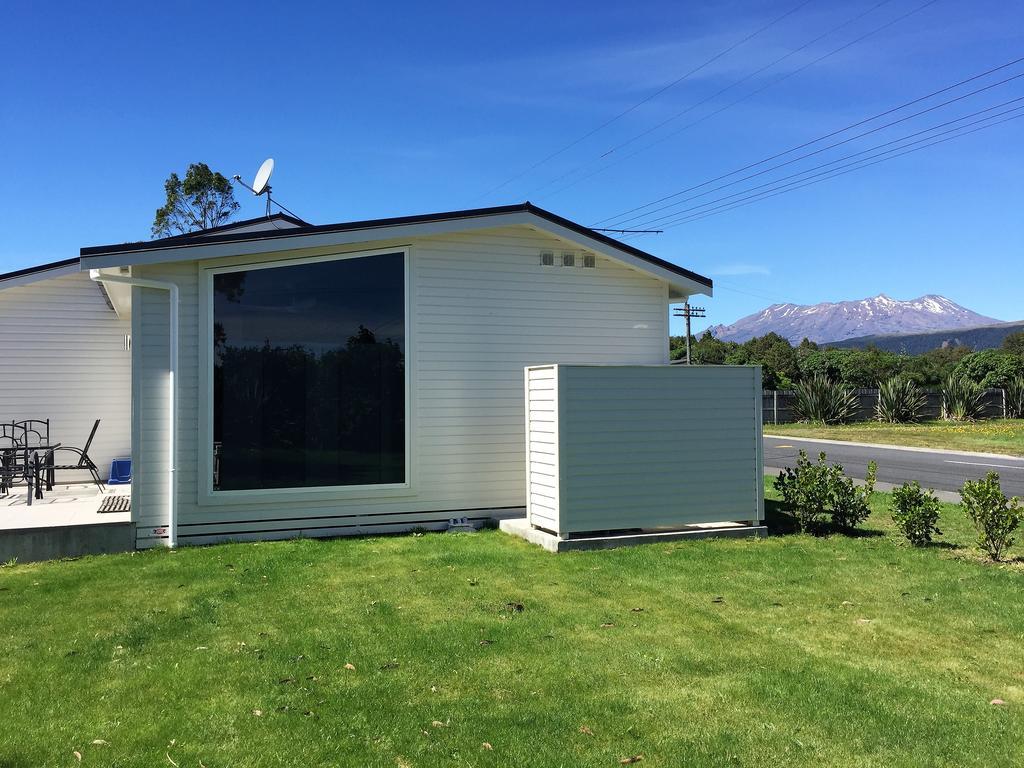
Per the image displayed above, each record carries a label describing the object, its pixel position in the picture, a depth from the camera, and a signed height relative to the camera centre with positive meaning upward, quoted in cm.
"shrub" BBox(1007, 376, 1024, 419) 3342 -13
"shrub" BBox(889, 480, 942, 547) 794 -123
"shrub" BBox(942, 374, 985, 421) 3222 -14
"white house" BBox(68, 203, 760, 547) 826 +60
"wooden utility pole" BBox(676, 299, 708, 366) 3644 +450
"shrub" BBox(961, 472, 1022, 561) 724 -115
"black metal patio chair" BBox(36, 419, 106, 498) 956 -76
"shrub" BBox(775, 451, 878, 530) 881 -115
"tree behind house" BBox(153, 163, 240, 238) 3083 +864
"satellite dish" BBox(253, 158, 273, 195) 1197 +365
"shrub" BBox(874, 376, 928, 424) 3194 -15
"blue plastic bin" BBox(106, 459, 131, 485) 1134 -97
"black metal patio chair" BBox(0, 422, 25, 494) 968 -75
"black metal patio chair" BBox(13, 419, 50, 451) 1134 -38
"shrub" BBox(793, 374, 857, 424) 3222 -10
